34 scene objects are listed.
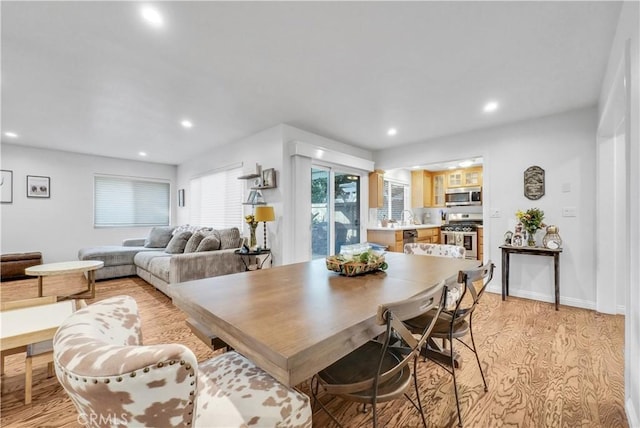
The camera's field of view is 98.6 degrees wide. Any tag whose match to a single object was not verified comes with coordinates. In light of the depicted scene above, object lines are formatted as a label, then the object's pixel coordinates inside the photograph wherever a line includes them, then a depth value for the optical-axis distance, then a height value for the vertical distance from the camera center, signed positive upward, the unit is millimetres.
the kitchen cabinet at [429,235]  6042 -536
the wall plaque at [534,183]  3580 +391
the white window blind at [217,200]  4941 +255
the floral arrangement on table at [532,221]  3486 -112
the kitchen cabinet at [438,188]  6955 +616
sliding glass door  4621 +41
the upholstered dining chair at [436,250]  2654 -387
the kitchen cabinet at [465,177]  6344 +838
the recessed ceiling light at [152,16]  1744 +1289
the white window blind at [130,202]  5887 +246
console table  3262 -556
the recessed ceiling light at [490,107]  3176 +1259
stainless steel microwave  6203 +378
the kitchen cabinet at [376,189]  5336 +458
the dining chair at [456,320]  1509 -703
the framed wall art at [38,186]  5051 +486
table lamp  3770 -23
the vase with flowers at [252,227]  3928 -212
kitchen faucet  6907 -117
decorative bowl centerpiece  1726 -326
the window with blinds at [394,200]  6328 +302
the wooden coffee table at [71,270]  3141 -675
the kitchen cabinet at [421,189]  6836 +589
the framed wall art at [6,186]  4820 +465
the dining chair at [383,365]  1026 -706
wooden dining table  840 -399
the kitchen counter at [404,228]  5242 -312
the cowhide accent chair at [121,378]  552 -343
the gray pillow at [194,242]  4203 -459
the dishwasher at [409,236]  5477 -475
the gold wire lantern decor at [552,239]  3367 -330
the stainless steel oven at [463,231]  6230 -446
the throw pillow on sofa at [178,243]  4695 -527
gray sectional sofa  3561 -680
